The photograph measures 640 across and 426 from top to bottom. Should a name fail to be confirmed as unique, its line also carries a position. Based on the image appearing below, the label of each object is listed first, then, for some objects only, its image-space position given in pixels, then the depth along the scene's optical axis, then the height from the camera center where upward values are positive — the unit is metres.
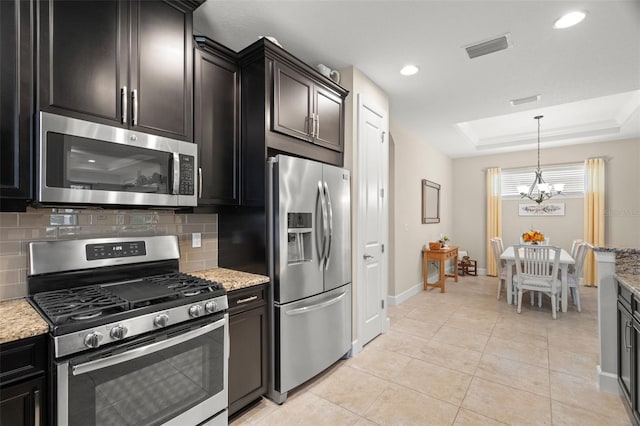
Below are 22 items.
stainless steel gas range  1.26 -0.58
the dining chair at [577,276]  4.29 -0.93
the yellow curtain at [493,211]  6.68 +0.02
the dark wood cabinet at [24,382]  1.13 -0.66
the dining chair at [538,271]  3.99 -0.83
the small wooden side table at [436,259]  5.30 -0.84
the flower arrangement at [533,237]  4.81 -0.41
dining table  4.05 -0.85
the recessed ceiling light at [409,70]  2.98 +1.44
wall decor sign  6.12 +0.06
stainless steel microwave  1.42 +0.26
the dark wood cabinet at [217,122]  2.11 +0.67
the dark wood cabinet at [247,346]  1.93 -0.90
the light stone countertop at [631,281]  1.79 -0.46
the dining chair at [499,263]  4.79 -0.82
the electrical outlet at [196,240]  2.36 -0.22
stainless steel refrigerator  2.16 -0.44
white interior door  3.08 -0.09
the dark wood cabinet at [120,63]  1.46 +0.83
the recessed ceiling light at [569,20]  2.19 +1.44
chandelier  5.22 +0.42
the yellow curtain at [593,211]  5.63 +0.01
